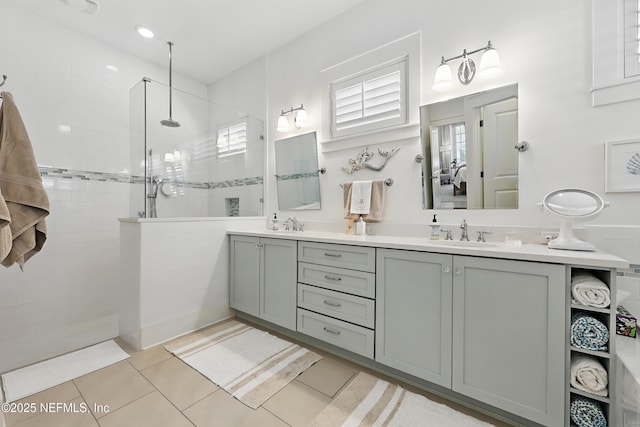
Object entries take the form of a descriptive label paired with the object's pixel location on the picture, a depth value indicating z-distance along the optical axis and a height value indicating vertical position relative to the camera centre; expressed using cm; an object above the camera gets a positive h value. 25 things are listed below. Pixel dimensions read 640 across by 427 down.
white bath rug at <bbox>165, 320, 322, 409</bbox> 163 -104
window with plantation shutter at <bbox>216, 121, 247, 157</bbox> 306 +82
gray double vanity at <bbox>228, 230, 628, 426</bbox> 117 -55
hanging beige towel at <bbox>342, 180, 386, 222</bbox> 220 +8
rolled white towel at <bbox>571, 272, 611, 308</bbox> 110 -33
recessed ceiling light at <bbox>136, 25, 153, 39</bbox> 257 +174
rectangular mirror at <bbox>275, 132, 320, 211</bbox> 268 +40
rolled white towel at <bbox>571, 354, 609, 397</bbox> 110 -68
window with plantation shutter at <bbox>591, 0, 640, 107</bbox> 140 +85
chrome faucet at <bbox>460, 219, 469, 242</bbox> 179 -14
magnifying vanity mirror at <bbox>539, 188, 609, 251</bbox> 132 +1
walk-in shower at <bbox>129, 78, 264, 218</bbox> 256 +57
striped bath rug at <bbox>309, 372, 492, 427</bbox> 135 -104
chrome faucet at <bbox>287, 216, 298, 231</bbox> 274 -11
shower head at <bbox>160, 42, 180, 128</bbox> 274 +91
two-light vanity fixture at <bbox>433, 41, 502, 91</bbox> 170 +94
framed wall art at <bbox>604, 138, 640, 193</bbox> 137 +24
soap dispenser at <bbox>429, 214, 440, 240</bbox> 188 -13
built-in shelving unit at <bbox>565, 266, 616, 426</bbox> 109 -57
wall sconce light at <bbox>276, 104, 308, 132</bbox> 270 +94
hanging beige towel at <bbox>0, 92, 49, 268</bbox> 118 +13
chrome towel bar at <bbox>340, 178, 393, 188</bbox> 219 +24
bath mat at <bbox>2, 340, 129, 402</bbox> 165 -106
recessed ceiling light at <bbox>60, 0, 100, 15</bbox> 218 +169
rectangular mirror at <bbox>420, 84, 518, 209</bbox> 173 +42
